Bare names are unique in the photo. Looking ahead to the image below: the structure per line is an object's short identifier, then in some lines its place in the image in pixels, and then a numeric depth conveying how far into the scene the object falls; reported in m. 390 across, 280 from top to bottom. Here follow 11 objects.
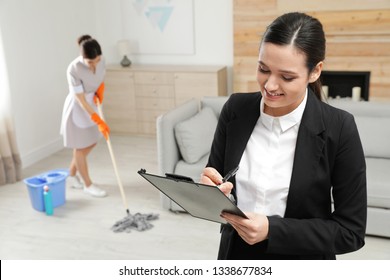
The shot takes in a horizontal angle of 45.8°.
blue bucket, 3.56
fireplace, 4.89
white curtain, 4.13
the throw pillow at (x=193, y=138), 3.46
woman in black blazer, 1.11
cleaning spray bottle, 3.53
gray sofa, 3.40
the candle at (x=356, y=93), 4.93
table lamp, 5.56
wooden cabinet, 5.18
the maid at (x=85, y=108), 3.60
